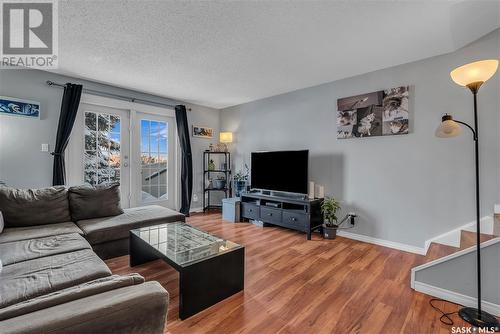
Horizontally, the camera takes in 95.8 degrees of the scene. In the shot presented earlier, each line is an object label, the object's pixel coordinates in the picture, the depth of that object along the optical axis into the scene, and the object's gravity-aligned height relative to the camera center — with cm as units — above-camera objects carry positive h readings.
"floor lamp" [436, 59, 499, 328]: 152 +57
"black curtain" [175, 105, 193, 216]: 448 +16
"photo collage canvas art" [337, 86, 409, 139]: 284 +72
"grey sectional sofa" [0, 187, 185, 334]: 77 -61
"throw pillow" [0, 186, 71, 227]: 230 -42
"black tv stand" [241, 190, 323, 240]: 327 -68
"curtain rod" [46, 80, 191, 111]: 321 +118
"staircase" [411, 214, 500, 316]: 167 -86
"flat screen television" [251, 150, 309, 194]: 343 -7
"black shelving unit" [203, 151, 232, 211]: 497 -21
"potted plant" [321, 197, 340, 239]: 326 -75
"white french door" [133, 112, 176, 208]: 412 +15
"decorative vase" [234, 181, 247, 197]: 468 -42
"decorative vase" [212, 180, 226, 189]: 491 -38
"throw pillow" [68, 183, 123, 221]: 265 -42
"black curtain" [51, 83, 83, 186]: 316 +60
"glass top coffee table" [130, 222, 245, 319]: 162 -75
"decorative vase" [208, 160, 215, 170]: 500 +4
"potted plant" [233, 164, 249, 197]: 470 -28
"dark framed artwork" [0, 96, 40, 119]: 286 +78
